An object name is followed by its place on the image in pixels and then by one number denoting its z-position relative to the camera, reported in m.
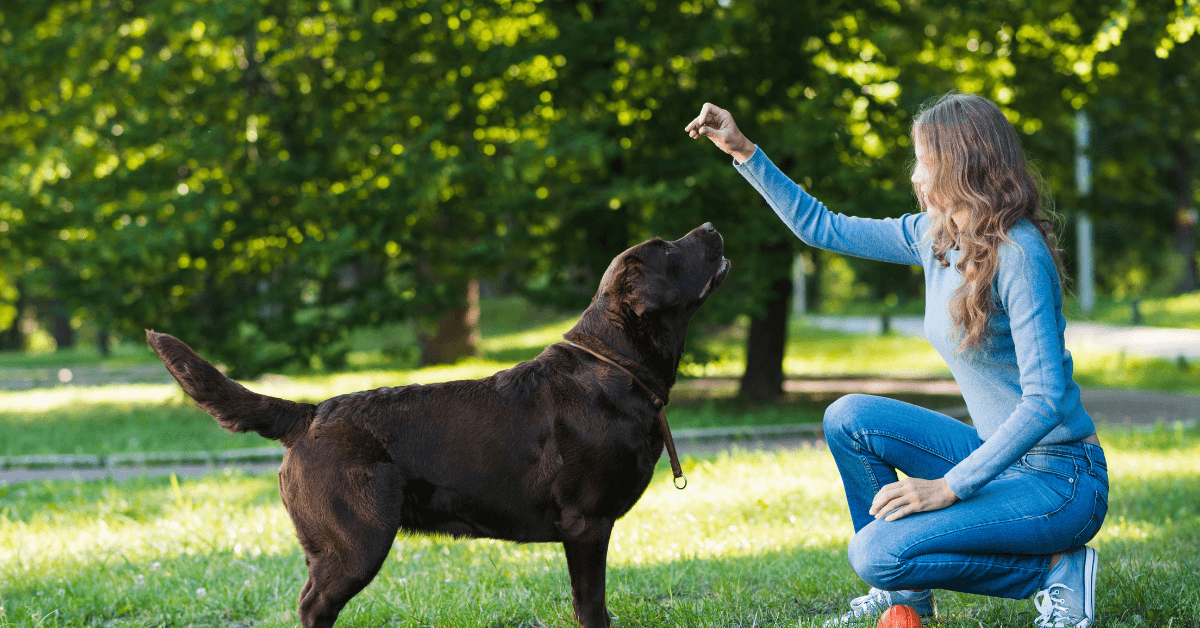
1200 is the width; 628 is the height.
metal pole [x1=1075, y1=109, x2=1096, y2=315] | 28.30
